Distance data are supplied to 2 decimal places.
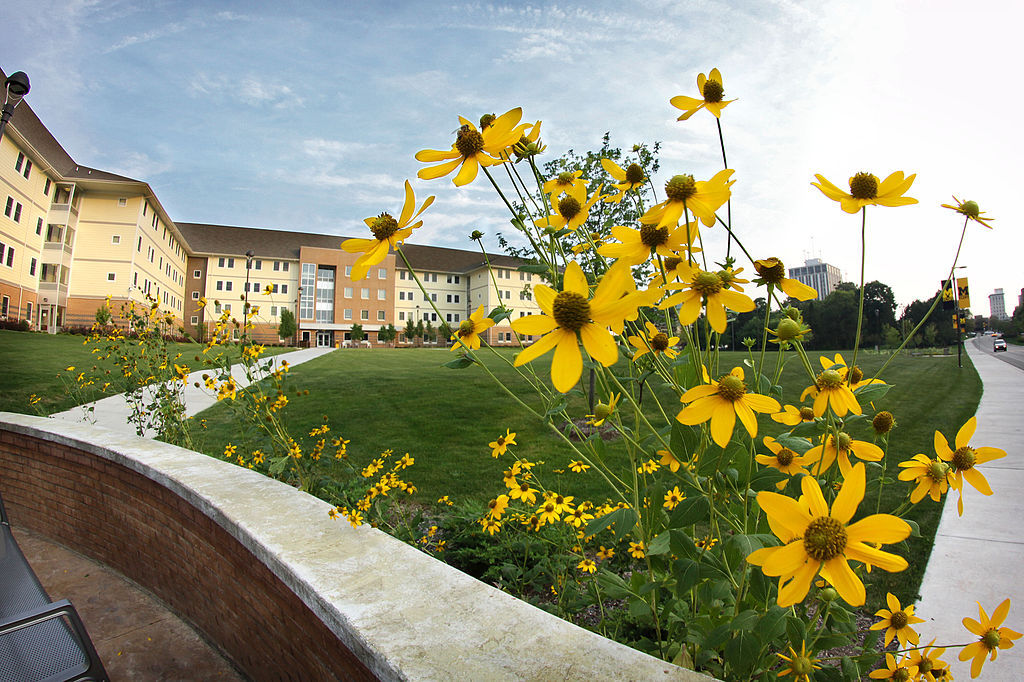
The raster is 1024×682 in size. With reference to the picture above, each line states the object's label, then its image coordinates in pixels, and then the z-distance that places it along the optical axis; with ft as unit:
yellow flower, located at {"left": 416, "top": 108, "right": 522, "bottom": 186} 2.65
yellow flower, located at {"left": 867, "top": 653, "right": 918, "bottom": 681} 3.06
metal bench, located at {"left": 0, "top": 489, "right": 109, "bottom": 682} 3.91
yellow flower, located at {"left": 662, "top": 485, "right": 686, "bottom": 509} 6.41
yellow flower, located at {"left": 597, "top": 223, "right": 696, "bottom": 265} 2.69
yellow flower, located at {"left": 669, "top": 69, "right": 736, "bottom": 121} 3.04
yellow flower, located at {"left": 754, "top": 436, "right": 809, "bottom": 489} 3.45
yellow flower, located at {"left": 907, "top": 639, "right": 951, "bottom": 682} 3.25
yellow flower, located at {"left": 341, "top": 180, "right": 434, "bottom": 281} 3.03
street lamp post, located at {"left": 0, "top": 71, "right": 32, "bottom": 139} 15.11
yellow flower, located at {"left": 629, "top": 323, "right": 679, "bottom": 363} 3.47
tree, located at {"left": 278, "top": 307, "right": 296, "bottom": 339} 120.57
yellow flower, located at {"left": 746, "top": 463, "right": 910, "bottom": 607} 1.94
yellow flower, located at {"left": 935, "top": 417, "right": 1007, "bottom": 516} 3.17
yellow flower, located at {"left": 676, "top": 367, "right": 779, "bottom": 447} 2.27
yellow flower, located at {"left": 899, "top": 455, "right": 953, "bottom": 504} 3.21
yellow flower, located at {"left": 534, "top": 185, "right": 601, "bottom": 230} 3.22
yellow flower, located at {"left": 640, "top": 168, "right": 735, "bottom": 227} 2.51
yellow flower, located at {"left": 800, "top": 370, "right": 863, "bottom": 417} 2.59
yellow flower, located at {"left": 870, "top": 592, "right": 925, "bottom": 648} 3.42
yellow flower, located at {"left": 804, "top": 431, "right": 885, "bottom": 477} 2.92
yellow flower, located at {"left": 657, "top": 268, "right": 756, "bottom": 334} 2.54
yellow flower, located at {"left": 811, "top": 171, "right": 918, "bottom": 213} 2.72
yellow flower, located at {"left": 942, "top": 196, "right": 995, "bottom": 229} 3.08
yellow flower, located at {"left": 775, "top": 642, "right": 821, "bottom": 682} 2.61
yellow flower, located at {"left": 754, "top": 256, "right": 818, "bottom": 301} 2.82
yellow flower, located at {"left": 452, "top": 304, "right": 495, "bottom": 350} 3.88
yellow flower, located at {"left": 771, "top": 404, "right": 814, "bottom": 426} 3.14
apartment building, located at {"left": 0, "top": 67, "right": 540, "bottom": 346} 71.87
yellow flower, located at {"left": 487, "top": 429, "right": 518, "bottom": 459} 6.03
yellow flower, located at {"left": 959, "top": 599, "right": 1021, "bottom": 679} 3.21
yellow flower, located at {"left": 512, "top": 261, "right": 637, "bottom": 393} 1.97
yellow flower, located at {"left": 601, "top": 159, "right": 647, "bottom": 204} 3.38
